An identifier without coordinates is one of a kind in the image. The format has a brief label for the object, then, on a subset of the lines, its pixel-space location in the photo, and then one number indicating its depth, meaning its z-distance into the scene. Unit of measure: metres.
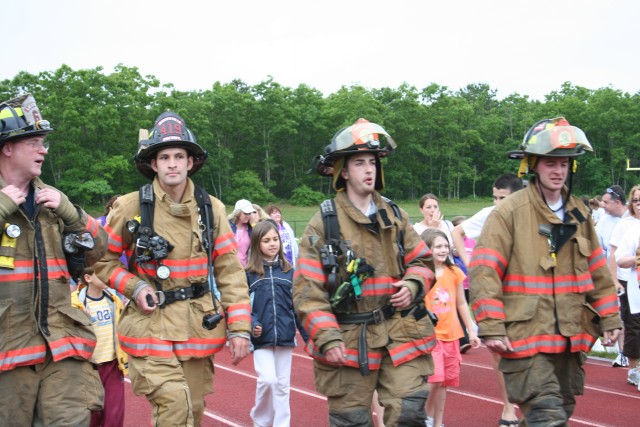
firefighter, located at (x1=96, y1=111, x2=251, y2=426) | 4.98
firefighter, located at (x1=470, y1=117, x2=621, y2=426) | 5.04
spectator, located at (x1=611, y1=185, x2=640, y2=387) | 8.64
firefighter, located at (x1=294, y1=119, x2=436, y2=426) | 4.86
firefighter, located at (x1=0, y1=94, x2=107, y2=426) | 4.43
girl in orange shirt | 7.09
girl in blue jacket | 6.77
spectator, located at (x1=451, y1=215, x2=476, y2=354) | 10.11
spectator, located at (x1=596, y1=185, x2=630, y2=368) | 9.91
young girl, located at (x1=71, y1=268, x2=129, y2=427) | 6.13
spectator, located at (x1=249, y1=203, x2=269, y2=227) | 11.38
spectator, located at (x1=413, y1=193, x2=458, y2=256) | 10.13
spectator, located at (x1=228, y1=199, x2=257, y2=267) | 11.38
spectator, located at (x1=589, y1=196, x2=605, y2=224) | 17.06
